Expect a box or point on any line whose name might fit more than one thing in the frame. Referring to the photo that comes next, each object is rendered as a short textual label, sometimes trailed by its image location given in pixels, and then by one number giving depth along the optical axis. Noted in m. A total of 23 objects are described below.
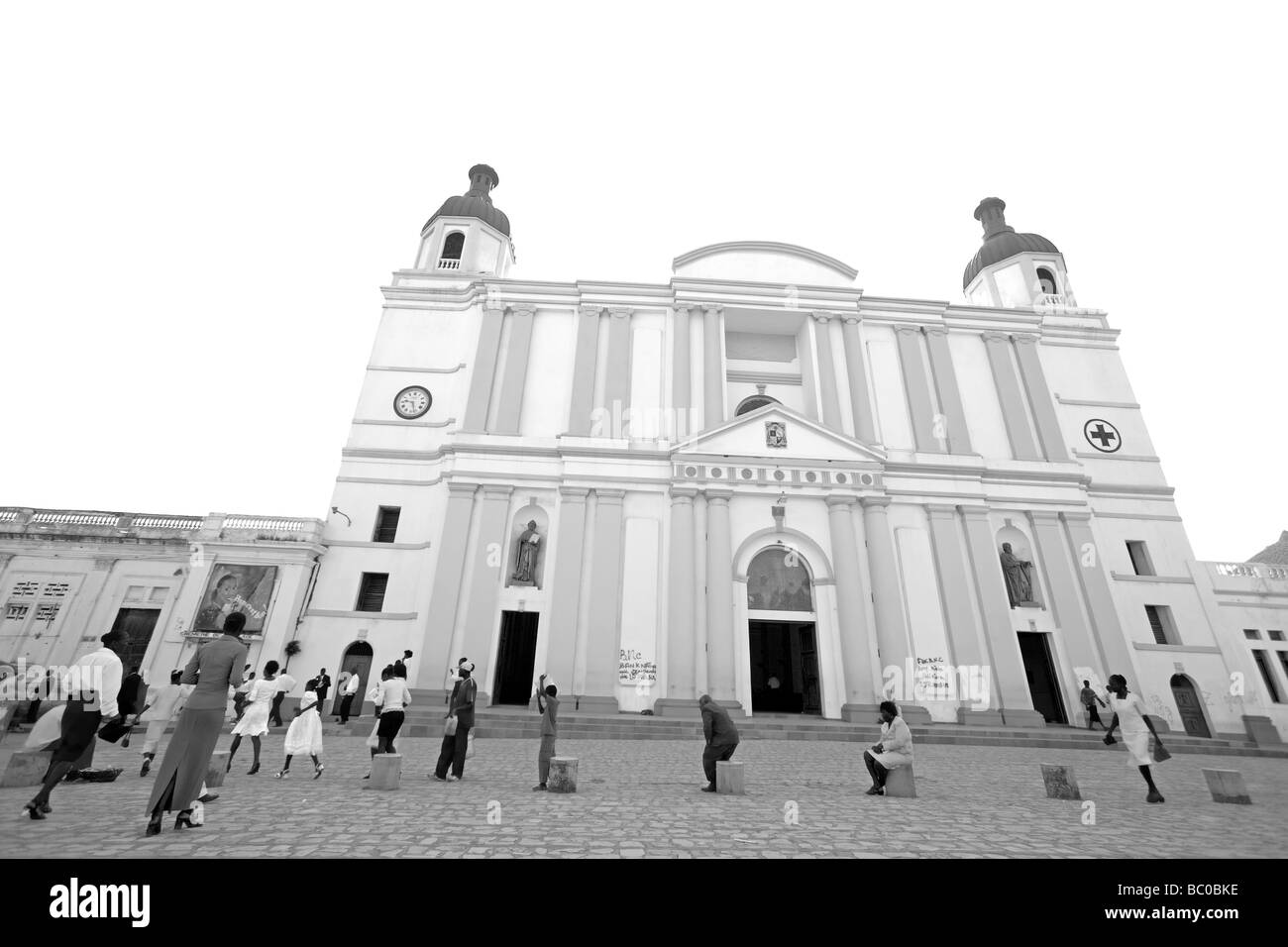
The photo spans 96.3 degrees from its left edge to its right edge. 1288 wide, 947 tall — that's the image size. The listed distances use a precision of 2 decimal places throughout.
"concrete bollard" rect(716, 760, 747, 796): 7.45
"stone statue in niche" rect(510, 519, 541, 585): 18.67
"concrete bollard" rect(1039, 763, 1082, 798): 7.57
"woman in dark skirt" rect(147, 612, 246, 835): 4.77
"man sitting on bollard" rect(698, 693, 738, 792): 7.94
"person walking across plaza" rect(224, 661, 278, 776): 8.09
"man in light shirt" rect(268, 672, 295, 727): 8.79
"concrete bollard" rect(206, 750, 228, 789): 6.75
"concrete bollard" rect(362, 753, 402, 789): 6.99
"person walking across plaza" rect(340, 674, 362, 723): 12.94
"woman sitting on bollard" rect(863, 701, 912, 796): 7.73
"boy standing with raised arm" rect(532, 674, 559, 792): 7.57
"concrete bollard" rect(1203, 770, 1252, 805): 7.72
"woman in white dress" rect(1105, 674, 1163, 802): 7.71
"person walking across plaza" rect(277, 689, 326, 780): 7.94
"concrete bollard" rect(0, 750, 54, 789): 6.86
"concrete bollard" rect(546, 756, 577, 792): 7.23
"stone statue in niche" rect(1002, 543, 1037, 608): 19.41
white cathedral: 17.84
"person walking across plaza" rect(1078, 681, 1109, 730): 16.80
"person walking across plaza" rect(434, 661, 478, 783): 7.80
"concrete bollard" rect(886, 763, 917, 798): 7.60
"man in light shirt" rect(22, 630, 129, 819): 5.40
